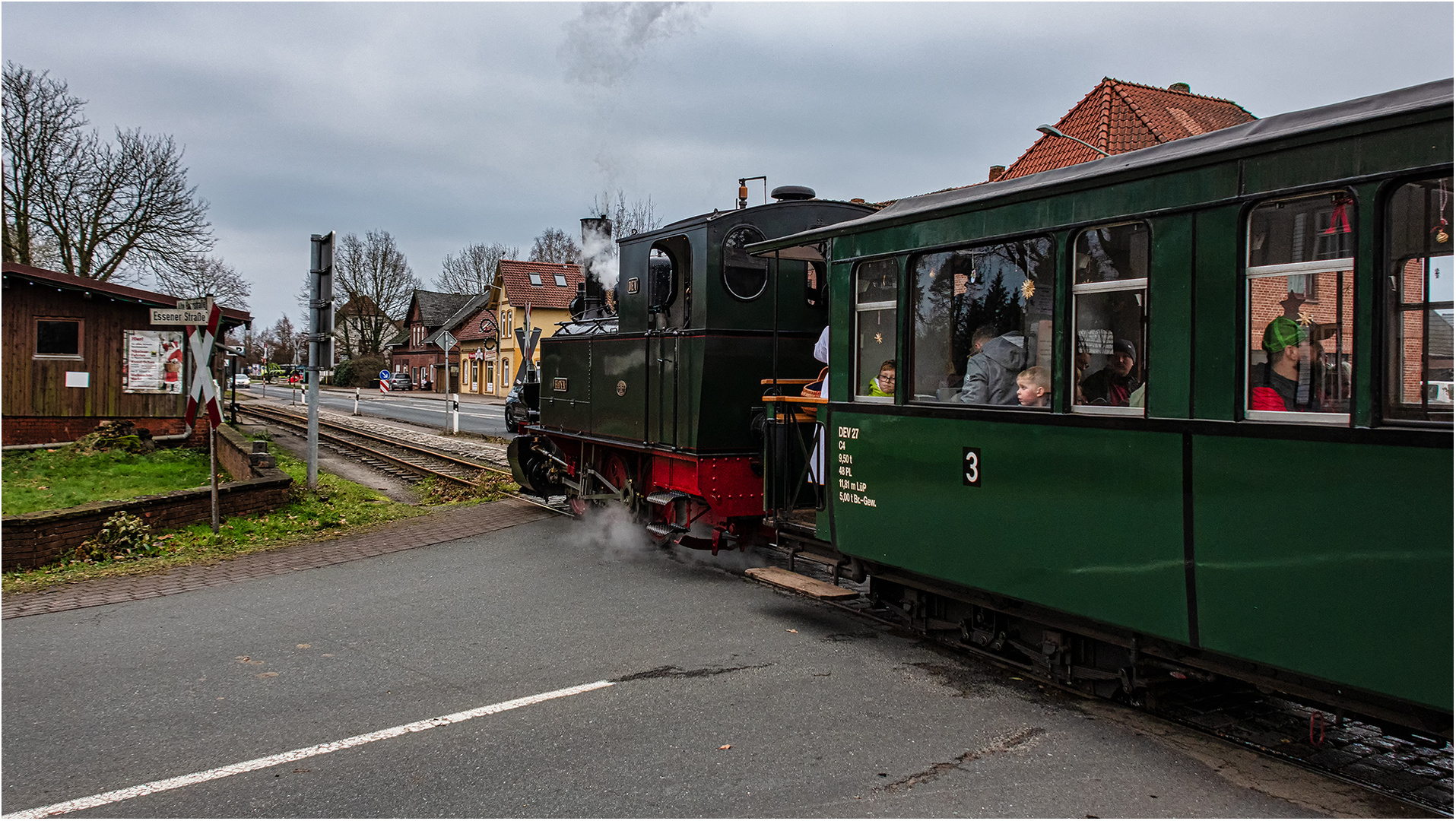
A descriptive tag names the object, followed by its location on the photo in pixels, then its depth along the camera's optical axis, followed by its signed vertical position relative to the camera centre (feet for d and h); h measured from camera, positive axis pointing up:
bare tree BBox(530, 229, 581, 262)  202.38 +31.72
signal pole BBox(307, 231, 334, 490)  40.04 +3.29
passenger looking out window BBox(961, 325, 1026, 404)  15.51 +0.44
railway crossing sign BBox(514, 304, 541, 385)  41.22 +1.76
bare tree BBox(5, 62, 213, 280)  85.76 +17.48
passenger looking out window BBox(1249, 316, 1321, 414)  11.62 +0.26
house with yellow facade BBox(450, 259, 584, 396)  154.70 +13.32
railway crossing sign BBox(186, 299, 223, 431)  30.48 +1.01
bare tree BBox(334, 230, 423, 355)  228.84 +23.83
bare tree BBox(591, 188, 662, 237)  104.06 +18.88
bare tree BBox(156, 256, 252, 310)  92.99 +11.39
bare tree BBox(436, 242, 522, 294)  244.22 +31.04
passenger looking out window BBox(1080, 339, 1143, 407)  13.71 +0.19
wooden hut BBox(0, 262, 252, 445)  55.06 +1.66
